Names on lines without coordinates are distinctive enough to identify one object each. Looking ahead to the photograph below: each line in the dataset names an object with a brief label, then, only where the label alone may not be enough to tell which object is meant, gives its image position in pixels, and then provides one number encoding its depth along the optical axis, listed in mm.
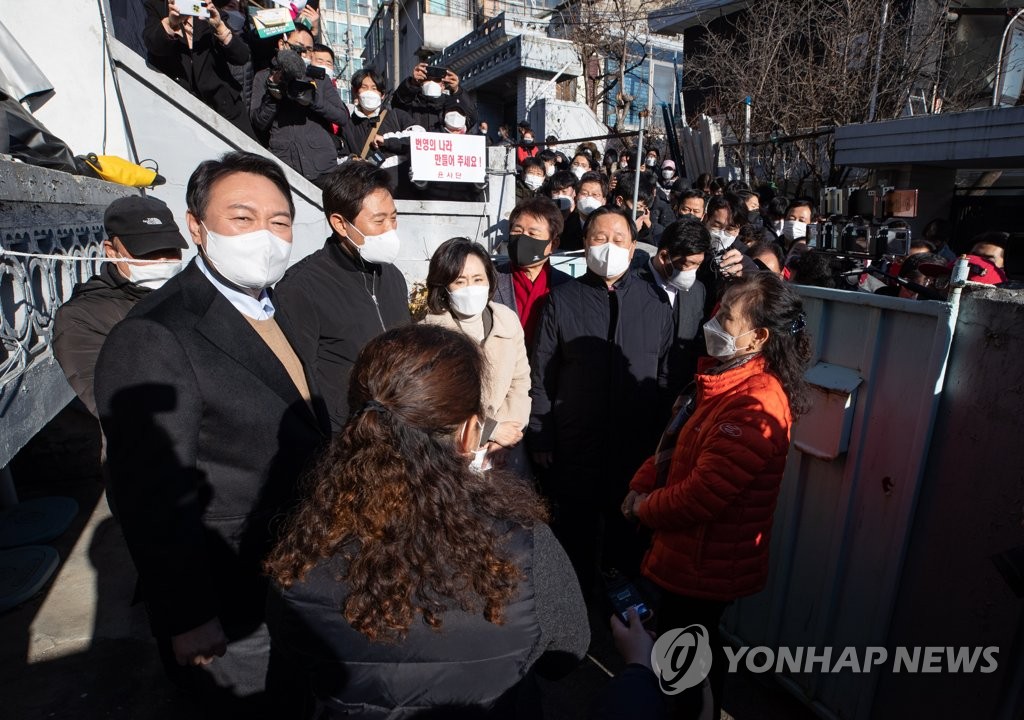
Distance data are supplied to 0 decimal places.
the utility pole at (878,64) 10693
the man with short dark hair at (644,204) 6129
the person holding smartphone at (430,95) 7531
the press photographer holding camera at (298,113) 5969
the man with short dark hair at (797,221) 6117
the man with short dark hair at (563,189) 7055
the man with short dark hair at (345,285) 2453
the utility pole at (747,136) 12445
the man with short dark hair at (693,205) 5488
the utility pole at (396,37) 20397
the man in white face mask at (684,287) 3193
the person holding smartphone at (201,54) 5617
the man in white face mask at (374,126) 6952
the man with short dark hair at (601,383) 2965
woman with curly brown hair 1098
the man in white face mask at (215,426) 1574
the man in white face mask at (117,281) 2301
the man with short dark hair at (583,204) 5891
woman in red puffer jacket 1872
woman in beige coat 2842
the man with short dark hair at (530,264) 3520
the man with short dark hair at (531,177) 8289
